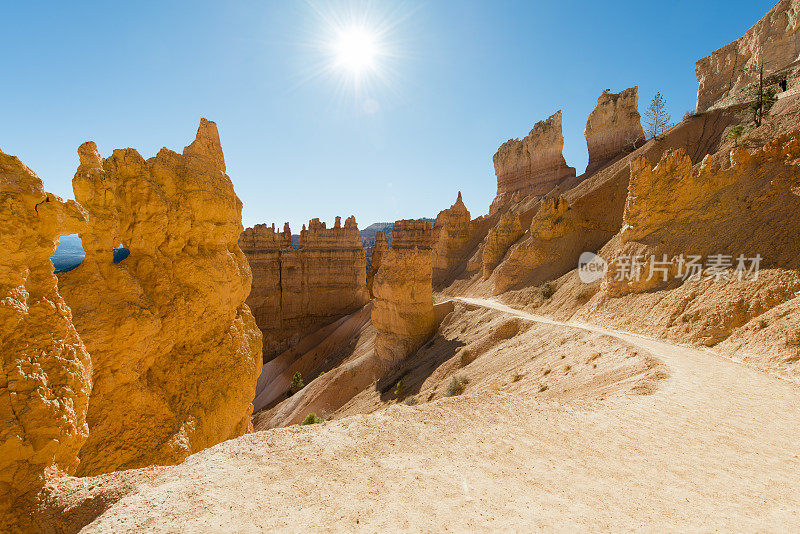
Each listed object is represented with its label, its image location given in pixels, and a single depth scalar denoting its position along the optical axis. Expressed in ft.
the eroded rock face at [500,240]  123.75
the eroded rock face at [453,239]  166.61
